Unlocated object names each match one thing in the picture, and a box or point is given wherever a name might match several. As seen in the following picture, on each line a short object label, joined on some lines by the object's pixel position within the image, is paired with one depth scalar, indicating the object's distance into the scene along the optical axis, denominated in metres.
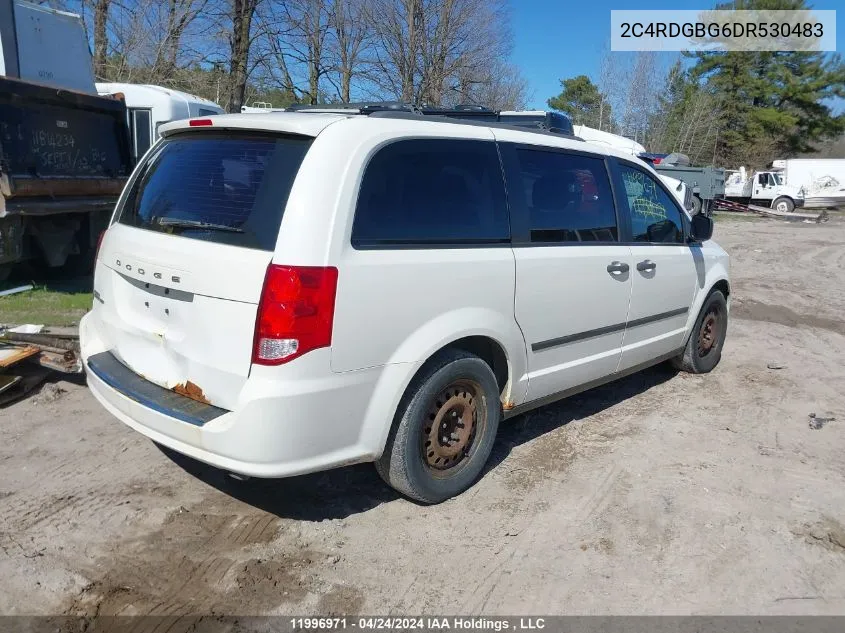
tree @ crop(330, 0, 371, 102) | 19.34
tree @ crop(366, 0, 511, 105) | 20.03
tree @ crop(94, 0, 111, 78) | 18.80
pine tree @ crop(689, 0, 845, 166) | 44.00
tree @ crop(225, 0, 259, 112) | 16.75
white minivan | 2.86
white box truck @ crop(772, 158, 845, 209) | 37.94
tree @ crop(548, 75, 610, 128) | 37.88
